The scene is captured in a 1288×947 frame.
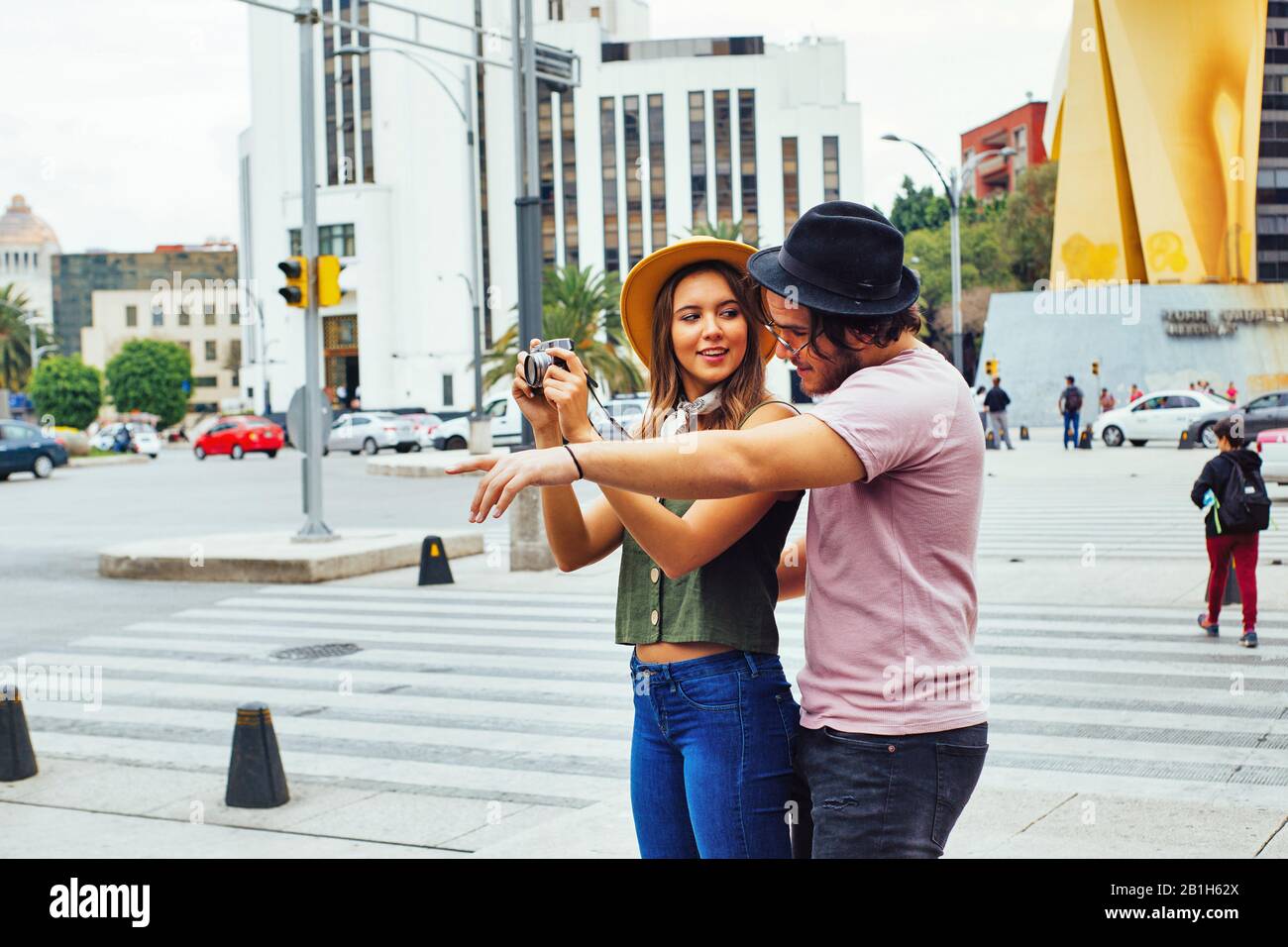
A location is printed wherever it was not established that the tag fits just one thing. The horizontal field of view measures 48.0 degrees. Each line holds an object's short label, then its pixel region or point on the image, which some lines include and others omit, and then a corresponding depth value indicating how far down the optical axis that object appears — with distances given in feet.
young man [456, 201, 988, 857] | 8.07
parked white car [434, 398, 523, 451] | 147.16
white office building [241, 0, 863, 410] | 258.78
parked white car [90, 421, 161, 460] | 191.72
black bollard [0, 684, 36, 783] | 22.50
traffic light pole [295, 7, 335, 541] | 49.49
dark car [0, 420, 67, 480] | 121.08
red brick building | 382.01
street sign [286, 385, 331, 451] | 49.19
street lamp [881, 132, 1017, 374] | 123.85
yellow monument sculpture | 153.69
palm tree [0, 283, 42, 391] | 298.97
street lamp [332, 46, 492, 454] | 110.11
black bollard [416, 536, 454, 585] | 45.03
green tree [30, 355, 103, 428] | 302.45
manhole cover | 32.81
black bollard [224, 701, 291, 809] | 20.43
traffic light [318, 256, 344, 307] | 51.75
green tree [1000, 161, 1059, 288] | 253.65
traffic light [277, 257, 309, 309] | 51.16
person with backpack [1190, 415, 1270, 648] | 31.14
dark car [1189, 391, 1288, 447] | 101.81
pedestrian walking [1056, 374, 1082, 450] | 119.14
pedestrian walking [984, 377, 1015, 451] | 118.52
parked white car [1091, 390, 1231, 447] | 117.91
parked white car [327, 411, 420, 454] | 161.17
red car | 160.35
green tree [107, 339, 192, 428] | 344.28
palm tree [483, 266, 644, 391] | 164.66
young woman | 8.54
